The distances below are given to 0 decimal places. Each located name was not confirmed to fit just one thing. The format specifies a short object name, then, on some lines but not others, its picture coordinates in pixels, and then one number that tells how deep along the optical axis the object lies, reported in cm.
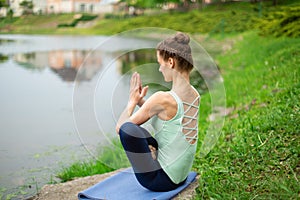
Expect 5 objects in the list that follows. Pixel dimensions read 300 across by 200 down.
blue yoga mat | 299
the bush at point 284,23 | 965
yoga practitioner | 283
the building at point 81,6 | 3176
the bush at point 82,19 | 3122
